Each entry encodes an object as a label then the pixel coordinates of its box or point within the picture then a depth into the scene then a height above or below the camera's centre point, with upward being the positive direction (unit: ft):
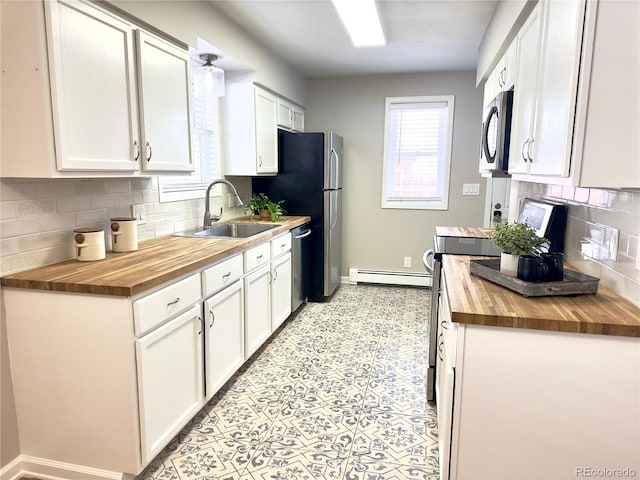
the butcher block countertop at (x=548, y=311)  4.18 -1.34
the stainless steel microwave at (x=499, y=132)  7.21 +0.97
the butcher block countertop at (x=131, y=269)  5.31 -1.27
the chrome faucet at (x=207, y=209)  9.92 -0.68
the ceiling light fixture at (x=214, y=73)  9.85 +2.60
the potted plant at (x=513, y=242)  5.38 -0.73
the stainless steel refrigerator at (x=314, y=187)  12.97 -0.12
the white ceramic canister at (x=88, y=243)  6.28 -0.97
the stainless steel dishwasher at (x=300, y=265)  12.09 -2.49
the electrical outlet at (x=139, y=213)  8.07 -0.64
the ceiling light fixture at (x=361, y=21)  8.51 +3.70
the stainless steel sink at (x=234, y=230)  10.01 -1.22
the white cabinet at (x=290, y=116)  13.34 +2.27
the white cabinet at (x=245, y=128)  11.28 +1.47
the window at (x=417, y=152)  14.90 +1.18
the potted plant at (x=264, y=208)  12.00 -0.77
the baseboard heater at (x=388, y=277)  15.60 -3.52
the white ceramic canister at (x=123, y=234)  7.03 -0.91
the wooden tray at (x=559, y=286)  4.96 -1.19
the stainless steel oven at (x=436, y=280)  7.61 -1.74
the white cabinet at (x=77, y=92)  5.09 +1.19
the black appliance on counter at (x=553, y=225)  6.82 -0.63
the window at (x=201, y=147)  9.44 +0.91
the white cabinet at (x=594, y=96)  4.14 +0.95
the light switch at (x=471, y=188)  14.78 -0.10
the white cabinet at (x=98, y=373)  5.40 -2.61
